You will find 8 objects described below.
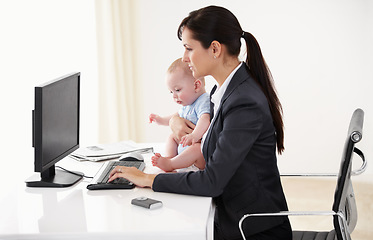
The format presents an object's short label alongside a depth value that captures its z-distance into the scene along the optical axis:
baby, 2.80
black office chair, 2.30
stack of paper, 3.10
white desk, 2.25
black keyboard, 2.62
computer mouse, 2.98
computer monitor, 2.57
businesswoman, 2.50
